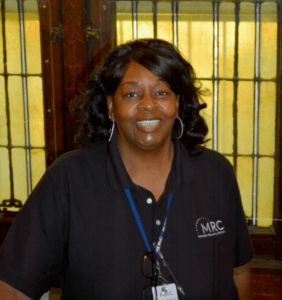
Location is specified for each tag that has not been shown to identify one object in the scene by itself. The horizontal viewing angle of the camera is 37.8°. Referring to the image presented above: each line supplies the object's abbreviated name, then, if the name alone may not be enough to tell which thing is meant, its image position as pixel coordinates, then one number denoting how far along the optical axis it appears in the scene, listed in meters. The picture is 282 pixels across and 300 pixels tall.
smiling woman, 1.25
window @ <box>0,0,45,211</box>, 2.44
